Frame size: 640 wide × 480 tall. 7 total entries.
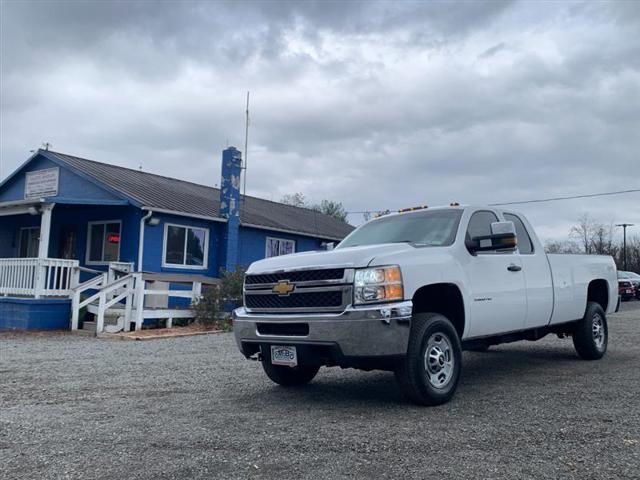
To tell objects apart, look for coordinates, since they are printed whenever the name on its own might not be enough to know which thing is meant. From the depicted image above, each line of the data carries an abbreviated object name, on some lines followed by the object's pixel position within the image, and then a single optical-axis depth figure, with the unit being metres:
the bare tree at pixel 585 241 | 67.29
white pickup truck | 5.07
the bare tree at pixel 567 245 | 59.67
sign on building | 18.81
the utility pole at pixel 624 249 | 57.88
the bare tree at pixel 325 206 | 58.93
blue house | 14.20
